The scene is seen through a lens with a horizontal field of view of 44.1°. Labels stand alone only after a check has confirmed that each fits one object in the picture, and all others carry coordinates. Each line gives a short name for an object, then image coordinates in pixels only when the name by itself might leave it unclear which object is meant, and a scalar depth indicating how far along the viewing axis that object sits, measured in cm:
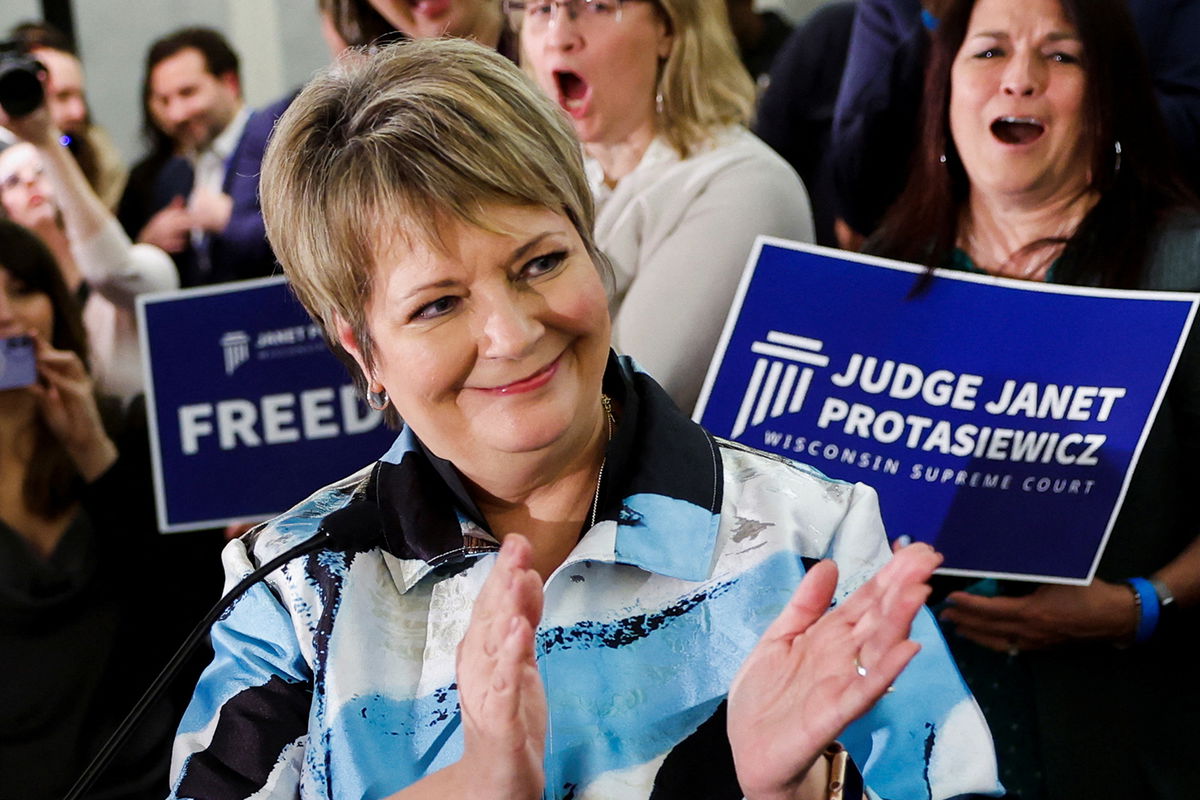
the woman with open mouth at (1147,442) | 187
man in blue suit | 278
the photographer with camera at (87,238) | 273
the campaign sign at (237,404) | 238
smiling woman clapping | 124
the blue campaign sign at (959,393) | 180
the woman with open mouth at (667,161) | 206
